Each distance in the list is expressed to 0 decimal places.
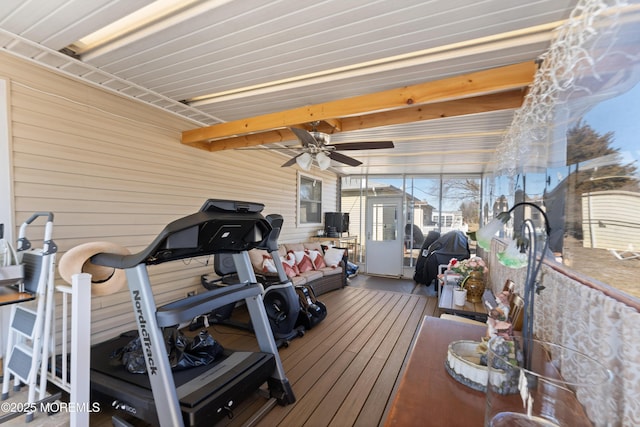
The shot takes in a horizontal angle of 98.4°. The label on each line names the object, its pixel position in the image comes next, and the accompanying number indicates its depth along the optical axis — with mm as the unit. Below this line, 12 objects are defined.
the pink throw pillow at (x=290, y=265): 4984
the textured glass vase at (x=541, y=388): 776
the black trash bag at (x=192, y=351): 2328
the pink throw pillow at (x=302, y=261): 5418
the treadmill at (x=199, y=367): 1704
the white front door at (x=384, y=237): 7859
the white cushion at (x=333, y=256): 6145
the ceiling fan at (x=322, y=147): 3223
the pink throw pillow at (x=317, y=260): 5830
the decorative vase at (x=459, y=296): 3077
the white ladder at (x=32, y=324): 2088
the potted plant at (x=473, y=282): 3346
